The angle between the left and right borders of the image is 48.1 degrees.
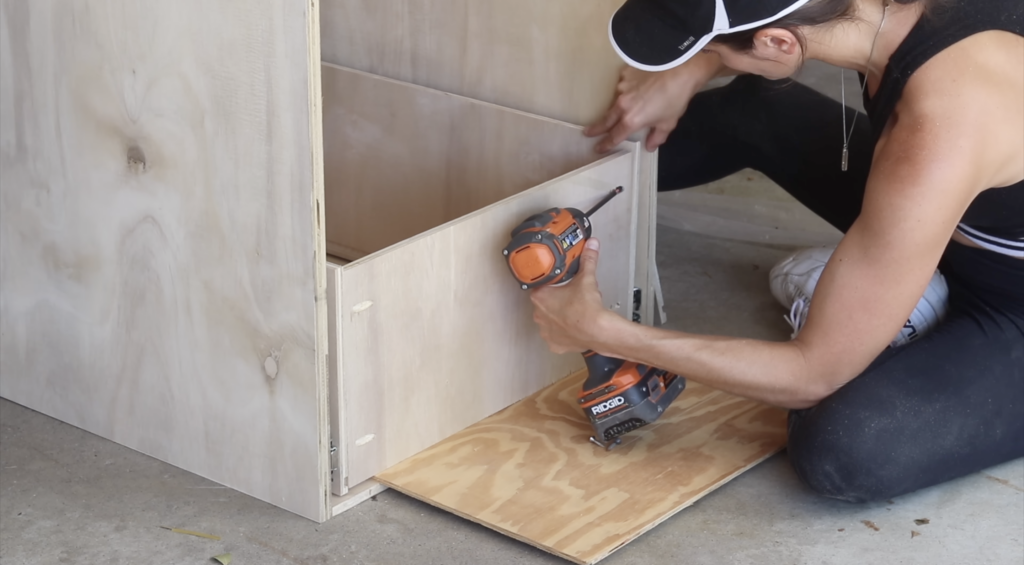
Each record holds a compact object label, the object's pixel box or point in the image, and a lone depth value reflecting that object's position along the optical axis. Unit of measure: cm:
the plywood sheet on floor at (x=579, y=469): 187
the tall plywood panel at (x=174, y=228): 171
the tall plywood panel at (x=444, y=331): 189
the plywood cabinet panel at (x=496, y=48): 233
